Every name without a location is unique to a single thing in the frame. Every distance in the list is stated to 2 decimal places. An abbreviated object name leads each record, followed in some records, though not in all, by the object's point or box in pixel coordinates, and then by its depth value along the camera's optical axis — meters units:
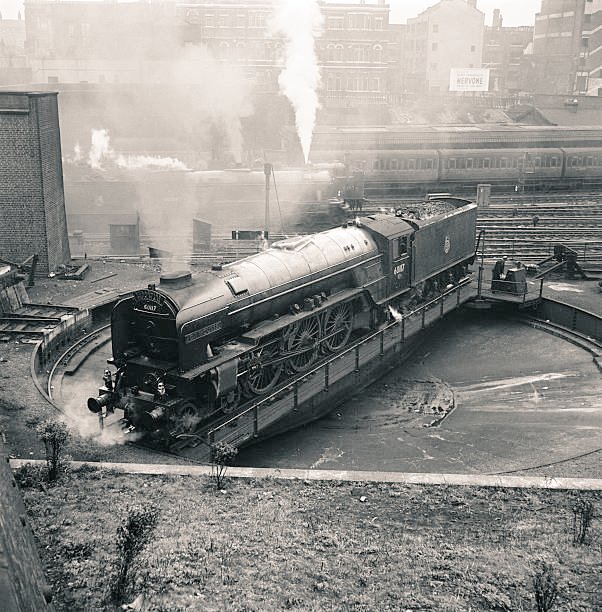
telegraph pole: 23.48
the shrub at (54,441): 9.11
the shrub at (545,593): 6.12
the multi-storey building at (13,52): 55.80
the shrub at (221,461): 9.02
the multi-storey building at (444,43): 71.69
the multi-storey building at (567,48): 65.50
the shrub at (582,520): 7.84
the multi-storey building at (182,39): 52.47
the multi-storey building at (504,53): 79.00
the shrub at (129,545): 6.65
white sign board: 67.31
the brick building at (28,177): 19.77
